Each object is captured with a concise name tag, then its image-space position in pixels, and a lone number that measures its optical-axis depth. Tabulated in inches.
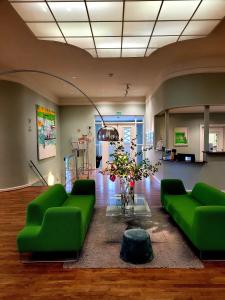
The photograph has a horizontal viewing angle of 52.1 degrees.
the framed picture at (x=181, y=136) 337.1
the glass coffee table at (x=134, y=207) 155.1
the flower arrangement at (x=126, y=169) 154.4
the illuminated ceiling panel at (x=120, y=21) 125.4
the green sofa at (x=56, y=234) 112.5
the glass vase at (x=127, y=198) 157.8
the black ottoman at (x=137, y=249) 111.4
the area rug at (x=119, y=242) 110.6
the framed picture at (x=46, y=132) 327.6
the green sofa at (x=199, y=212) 111.0
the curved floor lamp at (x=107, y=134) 176.6
